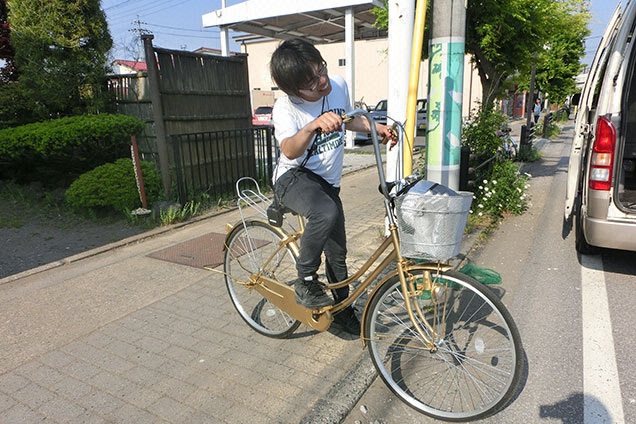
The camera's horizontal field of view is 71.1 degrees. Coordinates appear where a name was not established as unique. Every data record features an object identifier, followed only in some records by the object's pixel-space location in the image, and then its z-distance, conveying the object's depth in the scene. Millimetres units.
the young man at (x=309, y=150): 2424
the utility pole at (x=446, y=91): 3914
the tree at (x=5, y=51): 7312
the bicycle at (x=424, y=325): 2297
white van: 3850
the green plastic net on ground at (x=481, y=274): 3487
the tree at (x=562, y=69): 21016
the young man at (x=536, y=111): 23497
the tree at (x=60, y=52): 6191
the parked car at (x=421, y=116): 17422
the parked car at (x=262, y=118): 19778
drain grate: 4734
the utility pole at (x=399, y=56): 4168
